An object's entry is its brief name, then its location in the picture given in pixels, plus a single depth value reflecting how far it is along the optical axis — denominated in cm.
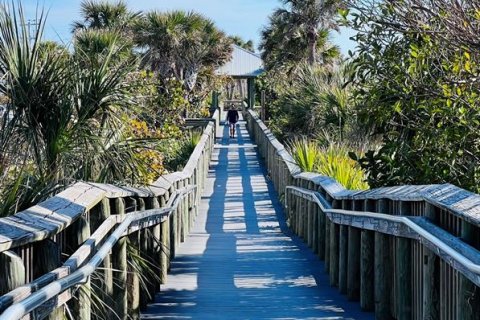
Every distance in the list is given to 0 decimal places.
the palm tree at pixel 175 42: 3778
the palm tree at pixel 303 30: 4144
